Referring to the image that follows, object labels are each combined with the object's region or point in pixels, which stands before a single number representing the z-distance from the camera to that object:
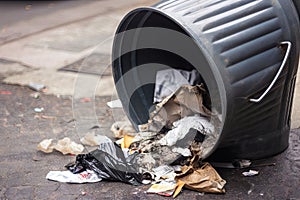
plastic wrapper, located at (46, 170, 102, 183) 3.36
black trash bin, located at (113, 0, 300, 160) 2.93
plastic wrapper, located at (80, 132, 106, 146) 3.83
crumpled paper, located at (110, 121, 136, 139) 3.94
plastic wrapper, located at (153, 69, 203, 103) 3.76
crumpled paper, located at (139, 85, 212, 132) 3.51
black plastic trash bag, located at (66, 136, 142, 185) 3.33
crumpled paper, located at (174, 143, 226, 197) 3.17
